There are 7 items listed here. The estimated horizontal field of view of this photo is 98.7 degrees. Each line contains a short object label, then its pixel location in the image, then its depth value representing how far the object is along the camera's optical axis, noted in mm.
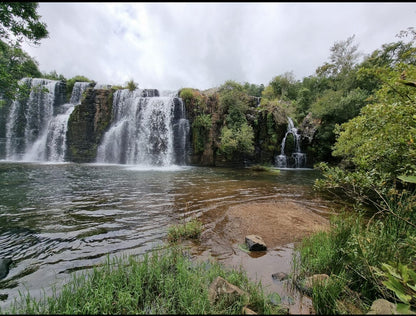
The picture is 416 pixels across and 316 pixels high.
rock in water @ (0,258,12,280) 2470
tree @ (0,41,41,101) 7289
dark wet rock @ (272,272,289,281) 2424
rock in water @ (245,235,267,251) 3277
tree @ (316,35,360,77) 26266
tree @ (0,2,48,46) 7457
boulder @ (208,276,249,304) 1791
